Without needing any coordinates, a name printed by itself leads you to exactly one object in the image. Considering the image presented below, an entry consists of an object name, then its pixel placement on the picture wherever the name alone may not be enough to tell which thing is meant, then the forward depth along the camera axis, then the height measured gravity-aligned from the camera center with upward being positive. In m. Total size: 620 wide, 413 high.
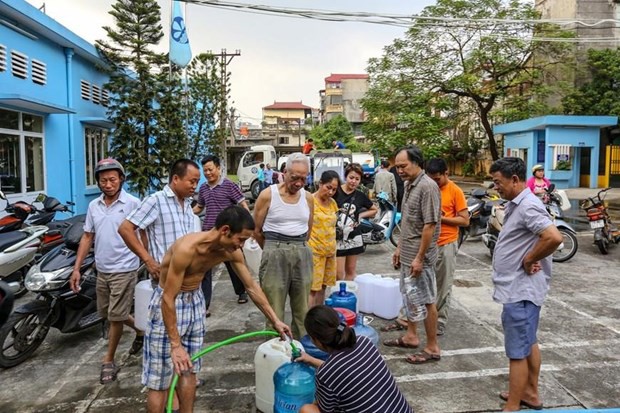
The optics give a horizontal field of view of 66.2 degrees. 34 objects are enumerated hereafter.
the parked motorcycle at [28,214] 5.32 -0.57
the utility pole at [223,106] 19.65 +2.67
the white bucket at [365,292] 5.04 -1.31
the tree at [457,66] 20.97 +4.73
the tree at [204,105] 17.28 +2.41
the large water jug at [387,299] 4.93 -1.35
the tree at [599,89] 22.03 +3.88
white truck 21.02 +0.34
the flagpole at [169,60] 11.46 +2.67
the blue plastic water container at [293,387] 2.77 -1.28
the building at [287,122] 55.38 +6.59
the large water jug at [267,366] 3.09 -1.29
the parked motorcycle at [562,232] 7.58 -1.05
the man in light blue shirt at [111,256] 3.71 -0.69
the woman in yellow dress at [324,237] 4.37 -0.63
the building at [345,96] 63.78 +10.27
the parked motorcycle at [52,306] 3.91 -1.17
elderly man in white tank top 3.62 -0.56
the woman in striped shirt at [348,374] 2.16 -0.94
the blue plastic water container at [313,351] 3.17 -1.22
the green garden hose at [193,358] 2.36 -1.02
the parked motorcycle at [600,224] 8.02 -0.91
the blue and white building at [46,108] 8.48 +1.12
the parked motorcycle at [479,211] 8.72 -0.76
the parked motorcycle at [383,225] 8.39 -1.00
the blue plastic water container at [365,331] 3.55 -1.21
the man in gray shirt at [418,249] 3.79 -0.65
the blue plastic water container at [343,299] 4.07 -1.12
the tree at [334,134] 42.94 +3.20
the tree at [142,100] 10.29 +1.54
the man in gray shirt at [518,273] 2.92 -0.65
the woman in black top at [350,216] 5.36 -0.54
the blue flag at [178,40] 11.59 +3.16
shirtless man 2.37 -0.75
